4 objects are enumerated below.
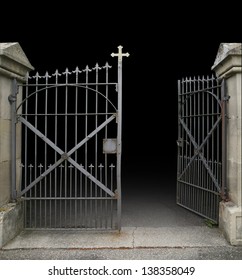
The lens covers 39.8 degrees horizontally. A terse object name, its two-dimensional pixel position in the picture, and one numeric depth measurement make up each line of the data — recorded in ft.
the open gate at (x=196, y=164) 16.10
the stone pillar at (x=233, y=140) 14.15
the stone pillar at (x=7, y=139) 14.46
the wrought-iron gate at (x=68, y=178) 15.49
